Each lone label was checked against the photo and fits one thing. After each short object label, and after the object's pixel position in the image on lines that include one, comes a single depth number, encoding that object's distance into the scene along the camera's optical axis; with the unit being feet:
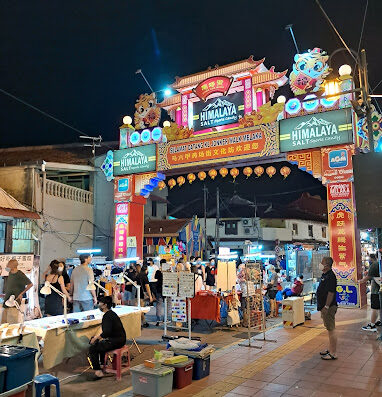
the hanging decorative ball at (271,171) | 54.80
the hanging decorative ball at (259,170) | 55.67
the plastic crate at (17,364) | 14.62
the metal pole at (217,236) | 92.73
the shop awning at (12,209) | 42.53
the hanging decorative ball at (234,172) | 57.82
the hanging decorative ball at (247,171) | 56.54
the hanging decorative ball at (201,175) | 59.62
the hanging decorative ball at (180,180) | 62.56
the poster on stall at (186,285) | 29.14
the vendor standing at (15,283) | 24.57
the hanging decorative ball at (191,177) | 62.28
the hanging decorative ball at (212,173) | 58.85
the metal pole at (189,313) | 28.62
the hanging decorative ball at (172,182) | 63.31
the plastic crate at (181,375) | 19.61
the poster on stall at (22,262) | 40.16
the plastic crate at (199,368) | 20.75
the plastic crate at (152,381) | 18.25
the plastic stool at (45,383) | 16.08
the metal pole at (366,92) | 29.55
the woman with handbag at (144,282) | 37.45
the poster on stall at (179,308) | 31.58
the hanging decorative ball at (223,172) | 59.00
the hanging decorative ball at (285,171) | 52.47
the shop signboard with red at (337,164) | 48.42
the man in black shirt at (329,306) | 24.12
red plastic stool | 21.53
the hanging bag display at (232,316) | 34.91
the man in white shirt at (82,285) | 27.81
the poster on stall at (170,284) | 30.06
